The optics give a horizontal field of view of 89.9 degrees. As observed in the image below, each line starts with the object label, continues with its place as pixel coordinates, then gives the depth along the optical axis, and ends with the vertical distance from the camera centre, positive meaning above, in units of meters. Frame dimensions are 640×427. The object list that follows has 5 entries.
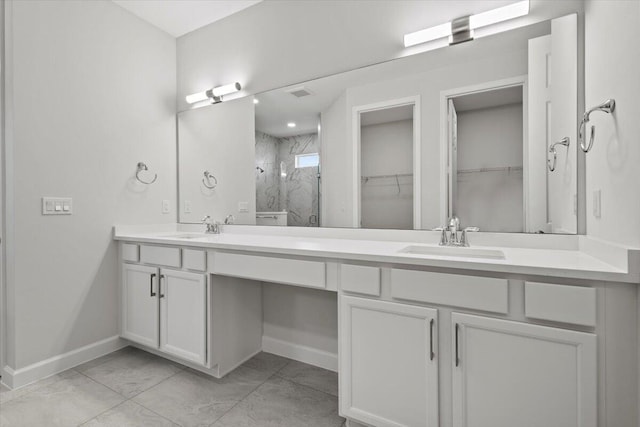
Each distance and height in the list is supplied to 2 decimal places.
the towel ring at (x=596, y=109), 1.10 +0.34
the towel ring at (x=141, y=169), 2.51 +0.33
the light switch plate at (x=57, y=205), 1.97 +0.04
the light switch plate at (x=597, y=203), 1.24 +0.02
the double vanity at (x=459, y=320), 1.00 -0.41
